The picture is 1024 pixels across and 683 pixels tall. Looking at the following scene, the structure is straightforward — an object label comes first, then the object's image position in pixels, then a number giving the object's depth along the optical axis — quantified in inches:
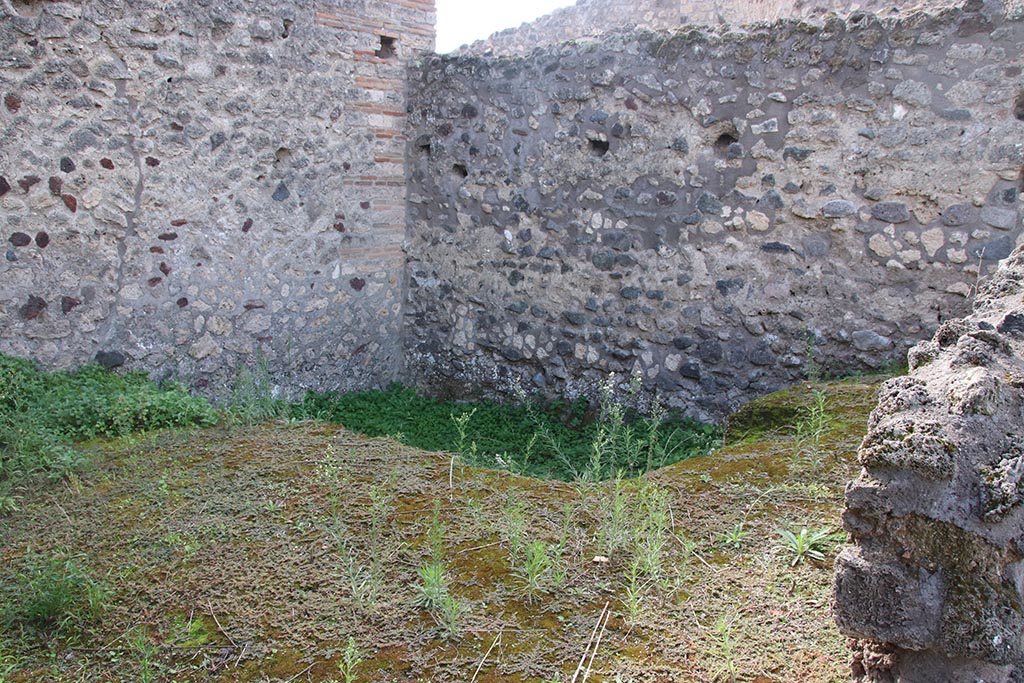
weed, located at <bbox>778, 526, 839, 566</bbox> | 116.7
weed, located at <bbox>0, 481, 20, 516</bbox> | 144.1
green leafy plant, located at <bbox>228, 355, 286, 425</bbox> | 190.4
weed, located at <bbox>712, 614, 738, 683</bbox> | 95.0
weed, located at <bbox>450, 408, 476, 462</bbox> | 212.5
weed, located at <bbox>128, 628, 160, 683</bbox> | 100.2
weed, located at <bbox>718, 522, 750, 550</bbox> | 123.0
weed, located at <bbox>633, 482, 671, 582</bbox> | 116.0
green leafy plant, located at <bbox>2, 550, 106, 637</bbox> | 111.3
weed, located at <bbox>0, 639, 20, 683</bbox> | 101.8
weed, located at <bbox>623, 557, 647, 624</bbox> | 107.0
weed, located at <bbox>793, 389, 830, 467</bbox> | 148.3
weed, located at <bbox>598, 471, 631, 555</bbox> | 123.0
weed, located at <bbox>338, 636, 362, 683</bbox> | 95.6
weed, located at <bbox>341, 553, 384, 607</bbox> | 113.0
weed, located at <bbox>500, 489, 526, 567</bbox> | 122.0
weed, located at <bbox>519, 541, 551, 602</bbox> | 113.5
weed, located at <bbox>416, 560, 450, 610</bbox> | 110.2
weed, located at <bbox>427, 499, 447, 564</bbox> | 118.0
